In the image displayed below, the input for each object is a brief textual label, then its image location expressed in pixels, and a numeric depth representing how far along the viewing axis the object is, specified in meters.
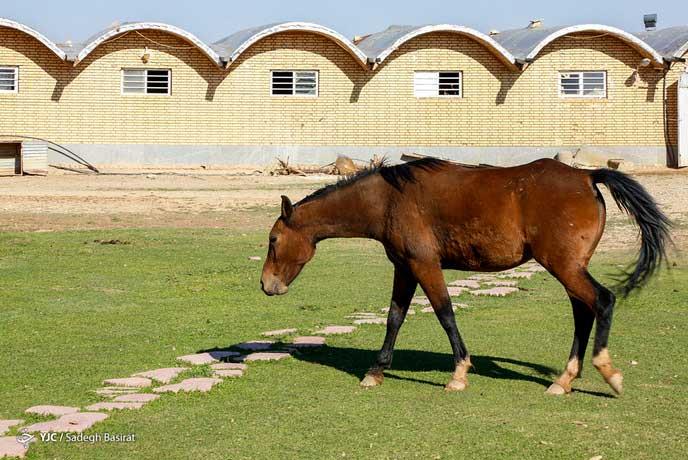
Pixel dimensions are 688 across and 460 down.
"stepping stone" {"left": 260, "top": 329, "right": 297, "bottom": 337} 11.67
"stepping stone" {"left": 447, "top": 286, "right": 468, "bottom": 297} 14.33
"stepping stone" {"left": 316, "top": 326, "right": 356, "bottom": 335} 11.75
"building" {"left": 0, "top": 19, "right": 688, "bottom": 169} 37.62
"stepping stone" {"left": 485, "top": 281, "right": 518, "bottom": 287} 15.37
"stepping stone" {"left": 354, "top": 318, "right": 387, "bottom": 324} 12.38
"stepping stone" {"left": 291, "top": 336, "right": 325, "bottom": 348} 11.02
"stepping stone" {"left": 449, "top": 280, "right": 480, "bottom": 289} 15.05
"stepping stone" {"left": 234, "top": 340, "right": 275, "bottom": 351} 10.88
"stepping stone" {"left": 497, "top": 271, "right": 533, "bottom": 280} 16.28
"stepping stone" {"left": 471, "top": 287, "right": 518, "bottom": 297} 14.48
